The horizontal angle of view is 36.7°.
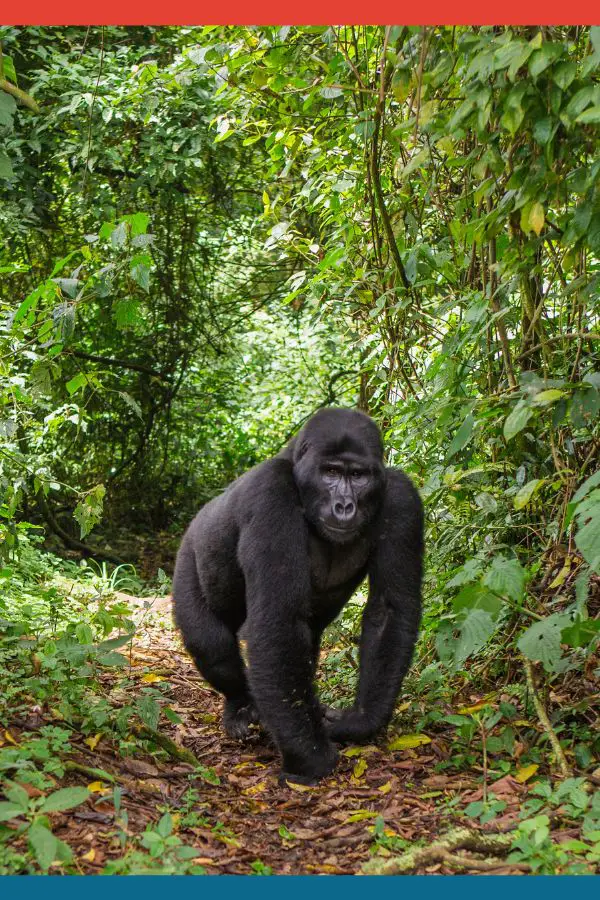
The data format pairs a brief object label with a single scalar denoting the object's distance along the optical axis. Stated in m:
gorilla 3.92
